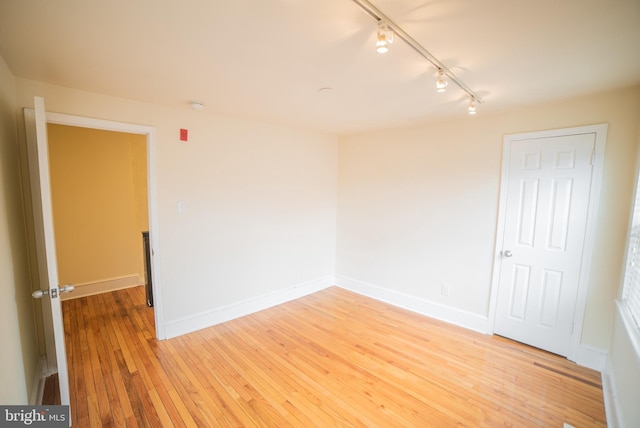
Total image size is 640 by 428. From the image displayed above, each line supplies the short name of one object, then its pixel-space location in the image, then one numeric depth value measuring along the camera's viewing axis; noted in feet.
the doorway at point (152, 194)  8.16
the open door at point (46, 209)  5.45
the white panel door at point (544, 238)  8.21
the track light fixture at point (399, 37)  3.96
